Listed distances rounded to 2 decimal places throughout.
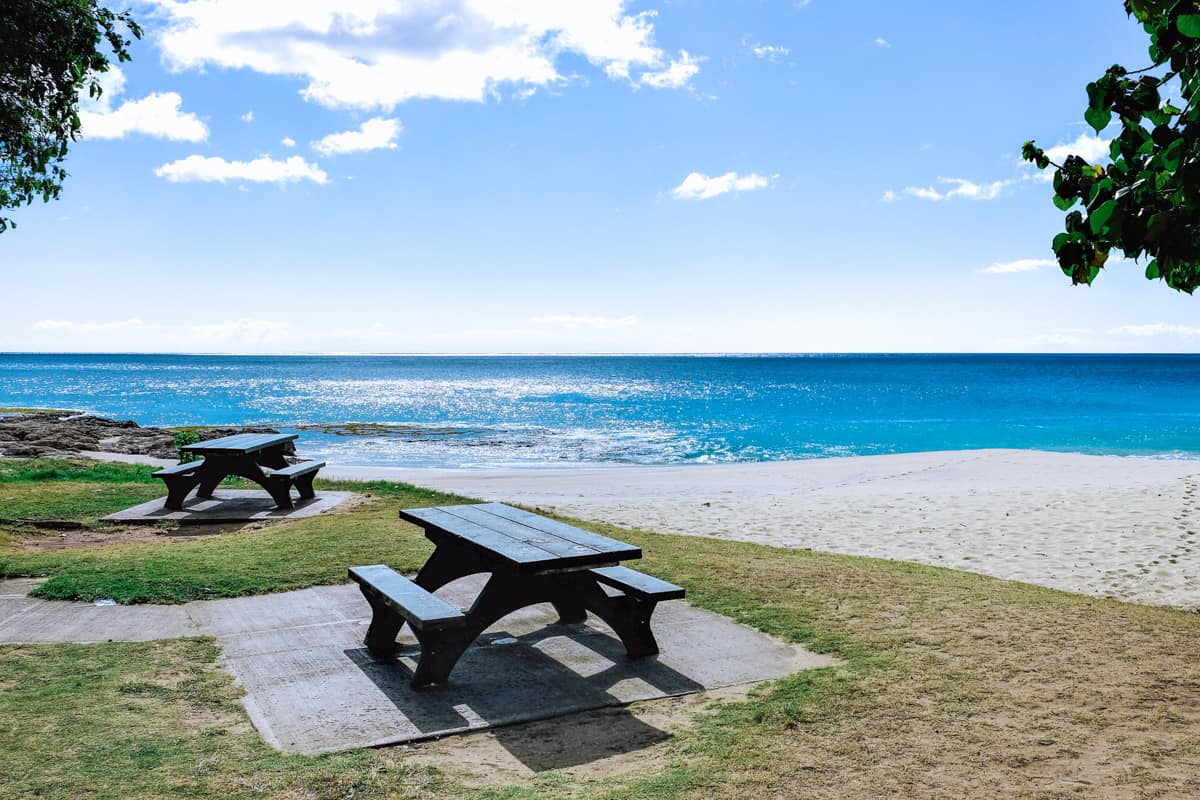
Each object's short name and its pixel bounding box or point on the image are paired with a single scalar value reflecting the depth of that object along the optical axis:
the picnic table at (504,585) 4.88
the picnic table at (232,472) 11.55
